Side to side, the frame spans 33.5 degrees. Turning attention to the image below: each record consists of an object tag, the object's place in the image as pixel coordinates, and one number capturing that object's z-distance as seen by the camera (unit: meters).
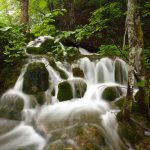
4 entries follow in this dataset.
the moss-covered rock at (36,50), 8.83
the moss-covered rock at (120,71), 8.44
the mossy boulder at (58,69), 7.78
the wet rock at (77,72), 7.86
